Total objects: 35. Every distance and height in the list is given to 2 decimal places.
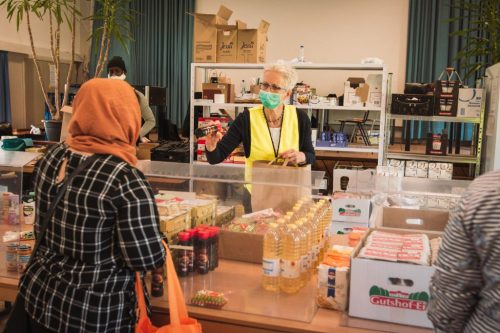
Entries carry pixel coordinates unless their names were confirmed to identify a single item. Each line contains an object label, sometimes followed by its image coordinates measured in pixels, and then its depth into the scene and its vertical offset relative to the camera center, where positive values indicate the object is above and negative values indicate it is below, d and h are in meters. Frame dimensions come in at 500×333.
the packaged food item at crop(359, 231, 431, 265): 1.70 -0.45
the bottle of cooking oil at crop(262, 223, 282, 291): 1.83 -0.50
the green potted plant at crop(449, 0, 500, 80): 5.04 +0.85
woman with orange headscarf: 1.54 -0.34
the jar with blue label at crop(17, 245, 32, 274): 2.13 -0.60
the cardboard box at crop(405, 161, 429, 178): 4.96 -0.50
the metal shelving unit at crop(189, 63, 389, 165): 4.82 +0.07
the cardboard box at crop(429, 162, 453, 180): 4.93 -0.50
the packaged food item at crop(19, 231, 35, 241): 2.39 -0.58
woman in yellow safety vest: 3.09 -0.11
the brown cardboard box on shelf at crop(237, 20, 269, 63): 5.25 +0.63
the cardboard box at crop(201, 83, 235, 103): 5.37 +0.19
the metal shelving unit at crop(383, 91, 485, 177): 4.88 -0.37
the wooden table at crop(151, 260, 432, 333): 1.68 -0.65
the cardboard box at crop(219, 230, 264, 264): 2.10 -0.53
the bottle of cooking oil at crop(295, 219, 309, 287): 1.84 -0.49
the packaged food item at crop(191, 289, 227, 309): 1.79 -0.64
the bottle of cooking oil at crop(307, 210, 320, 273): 1.95 -0.46
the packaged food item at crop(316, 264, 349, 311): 1.76 -0.57
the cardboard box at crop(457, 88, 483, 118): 4.83 +0.12
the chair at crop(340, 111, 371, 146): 5.66 -0.18
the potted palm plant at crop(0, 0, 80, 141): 5.45 +0.36
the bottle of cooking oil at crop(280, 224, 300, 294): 1.81 -0.49
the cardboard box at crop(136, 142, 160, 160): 5.94 -0.47
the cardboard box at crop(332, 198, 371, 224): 3.36 -0.61
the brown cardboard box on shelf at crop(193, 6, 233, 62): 5.31 +0.70
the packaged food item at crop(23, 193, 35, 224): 2.77 -0.56
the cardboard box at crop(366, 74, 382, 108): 4.91 +0.21
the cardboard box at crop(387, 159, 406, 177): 4.76 -0.47
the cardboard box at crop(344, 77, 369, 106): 5.03 +0.18
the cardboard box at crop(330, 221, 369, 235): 3.31 -0.71
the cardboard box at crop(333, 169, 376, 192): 4.53 -0.56
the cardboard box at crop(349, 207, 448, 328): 1.66 -0.55
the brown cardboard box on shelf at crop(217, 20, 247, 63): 5.27 +0.65
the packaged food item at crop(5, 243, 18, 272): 2.14 -0.60
